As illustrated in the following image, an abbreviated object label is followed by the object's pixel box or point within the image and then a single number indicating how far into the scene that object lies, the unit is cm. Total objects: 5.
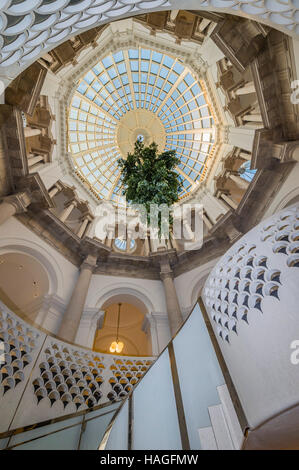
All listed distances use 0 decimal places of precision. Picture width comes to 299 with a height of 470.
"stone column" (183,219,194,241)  1578
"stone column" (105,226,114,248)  1535
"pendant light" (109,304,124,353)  998
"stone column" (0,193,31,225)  922
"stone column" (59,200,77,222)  1404
